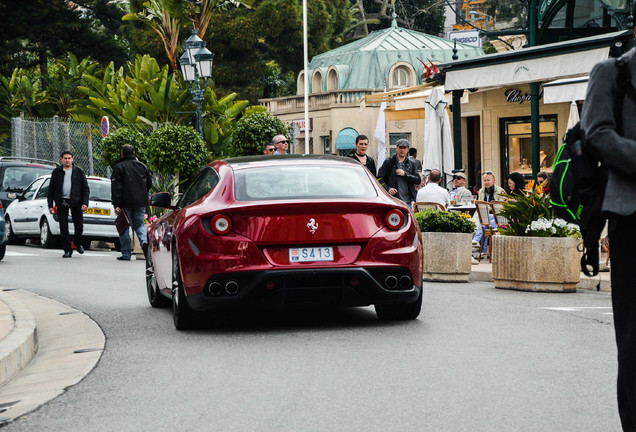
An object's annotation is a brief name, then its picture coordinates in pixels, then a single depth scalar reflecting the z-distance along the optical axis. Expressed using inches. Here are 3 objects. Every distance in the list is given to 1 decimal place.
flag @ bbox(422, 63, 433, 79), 1342.3
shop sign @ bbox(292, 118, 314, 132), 2482.8
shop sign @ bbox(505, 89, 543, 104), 1163.3
